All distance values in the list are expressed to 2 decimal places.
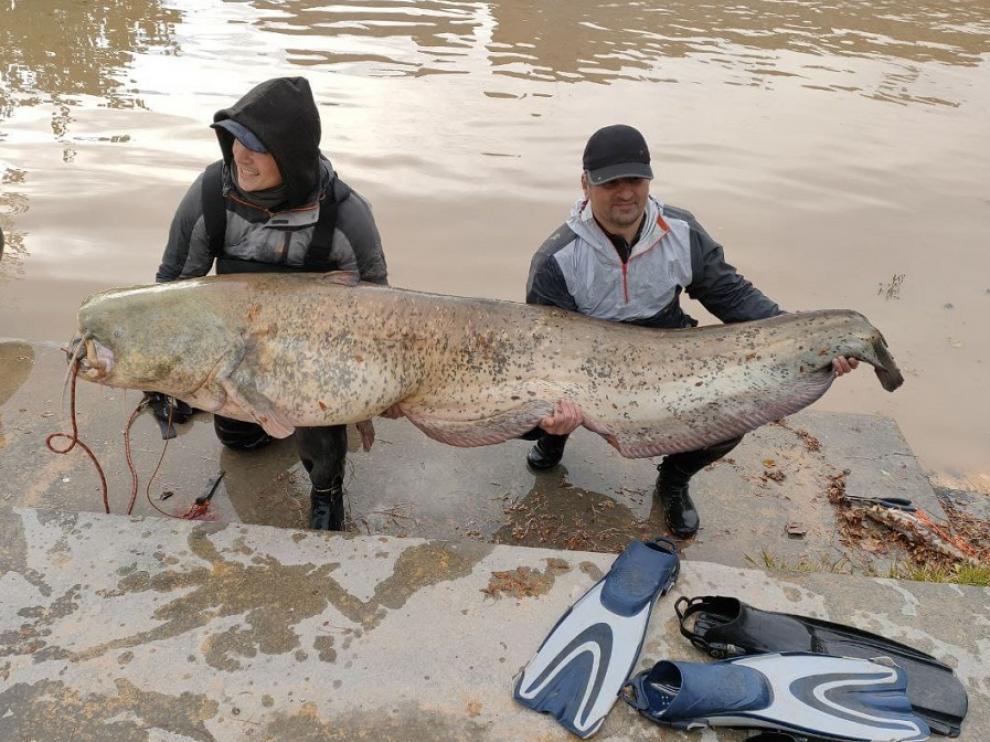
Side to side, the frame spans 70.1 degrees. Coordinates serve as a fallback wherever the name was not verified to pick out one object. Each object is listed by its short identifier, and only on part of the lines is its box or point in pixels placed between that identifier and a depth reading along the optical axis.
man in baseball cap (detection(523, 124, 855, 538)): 3.16
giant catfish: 2.83
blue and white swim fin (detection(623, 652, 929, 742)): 2.10
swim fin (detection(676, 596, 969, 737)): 2.23
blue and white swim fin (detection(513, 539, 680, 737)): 2.20
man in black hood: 2.80
